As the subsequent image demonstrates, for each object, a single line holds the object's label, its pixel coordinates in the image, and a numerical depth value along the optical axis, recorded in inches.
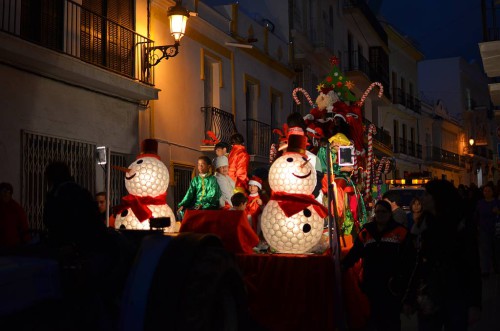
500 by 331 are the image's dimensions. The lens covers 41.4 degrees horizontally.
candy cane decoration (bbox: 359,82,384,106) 360.6
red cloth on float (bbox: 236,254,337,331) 245.0
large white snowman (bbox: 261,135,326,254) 254.8
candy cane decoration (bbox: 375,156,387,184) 425.2
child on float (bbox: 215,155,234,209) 350.9
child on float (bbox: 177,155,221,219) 328.2
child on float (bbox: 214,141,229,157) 363.9
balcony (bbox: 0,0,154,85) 423.2
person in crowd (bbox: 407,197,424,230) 416.8
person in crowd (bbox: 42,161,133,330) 144.1
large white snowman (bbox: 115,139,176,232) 274.2
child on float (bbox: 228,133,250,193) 364.2
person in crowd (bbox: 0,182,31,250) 348.2
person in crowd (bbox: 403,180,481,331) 184.9
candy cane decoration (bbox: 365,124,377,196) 353.7
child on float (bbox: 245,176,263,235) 344.8
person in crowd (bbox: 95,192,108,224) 394.9
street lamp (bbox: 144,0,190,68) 493.7
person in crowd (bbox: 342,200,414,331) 222.8
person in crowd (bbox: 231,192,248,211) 336.5
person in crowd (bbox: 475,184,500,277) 454.9
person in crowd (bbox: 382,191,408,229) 386.3
